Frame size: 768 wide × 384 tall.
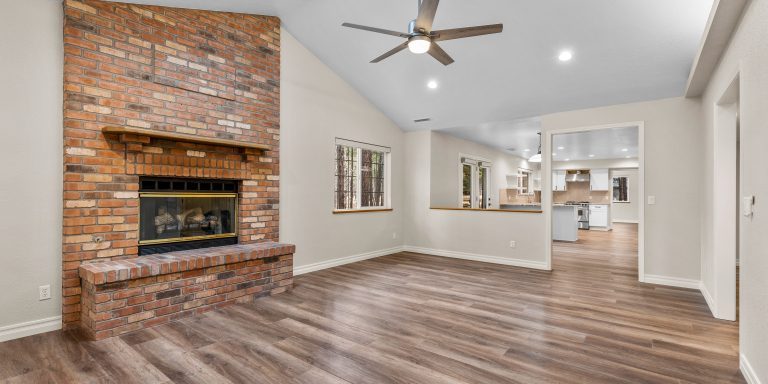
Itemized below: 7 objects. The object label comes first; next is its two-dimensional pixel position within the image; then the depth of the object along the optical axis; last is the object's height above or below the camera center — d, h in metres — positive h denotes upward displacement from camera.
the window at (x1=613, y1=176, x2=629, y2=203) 13.38 +0.10
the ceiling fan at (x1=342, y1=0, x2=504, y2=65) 2.53 +1.18
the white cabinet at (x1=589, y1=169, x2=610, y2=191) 12.25 +0.43
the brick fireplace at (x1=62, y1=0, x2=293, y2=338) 3.01 +0.40
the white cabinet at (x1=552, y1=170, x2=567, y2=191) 12.66 +0.40
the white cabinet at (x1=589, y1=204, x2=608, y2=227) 11.47 -0.71
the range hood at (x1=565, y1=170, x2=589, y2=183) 12.50 +0.57
